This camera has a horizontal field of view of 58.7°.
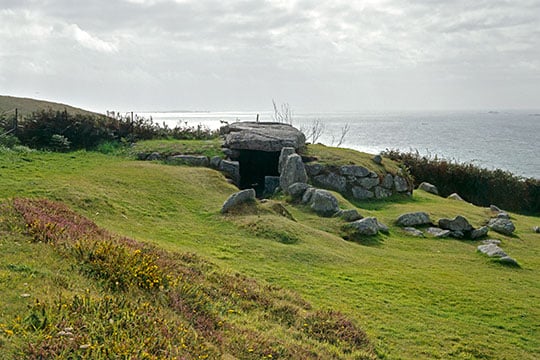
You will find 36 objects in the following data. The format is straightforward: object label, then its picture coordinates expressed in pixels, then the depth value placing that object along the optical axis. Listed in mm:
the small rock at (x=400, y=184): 23844
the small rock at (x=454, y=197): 26438
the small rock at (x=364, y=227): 15748
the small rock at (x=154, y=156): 22578
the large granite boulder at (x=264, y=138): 23219
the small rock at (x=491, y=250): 14586
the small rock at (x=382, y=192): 22734
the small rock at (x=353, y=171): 22656
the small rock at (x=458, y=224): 17391
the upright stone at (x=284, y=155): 21688
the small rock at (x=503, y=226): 18802
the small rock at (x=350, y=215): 16703
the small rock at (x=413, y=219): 17906
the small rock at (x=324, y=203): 17422
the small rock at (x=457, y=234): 17188
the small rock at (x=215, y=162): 22188
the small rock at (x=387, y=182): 23438
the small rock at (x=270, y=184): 21641
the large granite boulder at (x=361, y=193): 22194
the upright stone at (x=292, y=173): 20125
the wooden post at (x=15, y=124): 24141
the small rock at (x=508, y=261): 13938
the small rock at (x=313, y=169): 22453
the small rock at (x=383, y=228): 16578
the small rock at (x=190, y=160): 22172
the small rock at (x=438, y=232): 16969
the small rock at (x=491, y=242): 16812
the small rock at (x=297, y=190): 18948
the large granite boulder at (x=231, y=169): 21914
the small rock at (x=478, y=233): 17300
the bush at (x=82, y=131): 24094
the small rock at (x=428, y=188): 27984
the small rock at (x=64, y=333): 4824
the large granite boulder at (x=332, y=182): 22266
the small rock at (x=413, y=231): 17031
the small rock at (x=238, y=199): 15438
